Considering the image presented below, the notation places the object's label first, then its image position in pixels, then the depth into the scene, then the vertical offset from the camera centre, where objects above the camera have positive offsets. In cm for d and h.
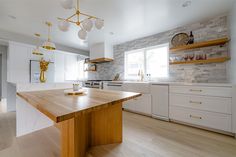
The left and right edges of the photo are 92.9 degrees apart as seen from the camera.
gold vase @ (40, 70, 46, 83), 228 +0
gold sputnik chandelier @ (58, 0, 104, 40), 143 +71
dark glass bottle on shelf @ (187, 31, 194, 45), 262 +91
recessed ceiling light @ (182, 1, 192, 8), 192 +130
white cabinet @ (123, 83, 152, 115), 286 -60
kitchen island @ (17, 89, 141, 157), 76 -53
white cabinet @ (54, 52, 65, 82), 455 +47
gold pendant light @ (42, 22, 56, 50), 221 +65
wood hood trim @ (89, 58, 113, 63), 426 +72
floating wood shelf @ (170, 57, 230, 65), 220 +37
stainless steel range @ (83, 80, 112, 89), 392 -22
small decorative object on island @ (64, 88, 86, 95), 141 -18
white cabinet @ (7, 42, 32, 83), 343 +50
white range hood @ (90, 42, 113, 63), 417 +100
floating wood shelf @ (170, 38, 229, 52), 221 +72
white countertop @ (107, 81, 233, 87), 187 -12
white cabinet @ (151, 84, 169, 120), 253 -54
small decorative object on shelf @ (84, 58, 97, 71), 508 +57
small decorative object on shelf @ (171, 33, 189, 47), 274 +97
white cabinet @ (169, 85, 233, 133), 187 -53
